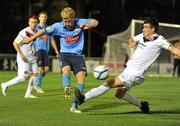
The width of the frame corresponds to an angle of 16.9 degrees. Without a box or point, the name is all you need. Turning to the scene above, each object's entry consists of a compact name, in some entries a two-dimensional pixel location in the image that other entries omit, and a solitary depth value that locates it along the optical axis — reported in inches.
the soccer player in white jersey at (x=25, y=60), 644.7
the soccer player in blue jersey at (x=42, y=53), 762.8
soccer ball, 501.0
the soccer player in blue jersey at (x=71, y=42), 513.7
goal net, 1460.4
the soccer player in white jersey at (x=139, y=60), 481.7
